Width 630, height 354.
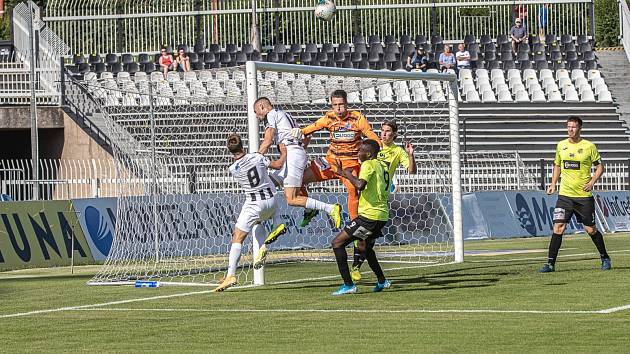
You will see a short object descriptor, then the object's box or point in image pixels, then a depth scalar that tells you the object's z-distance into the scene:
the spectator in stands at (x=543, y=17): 49.47
